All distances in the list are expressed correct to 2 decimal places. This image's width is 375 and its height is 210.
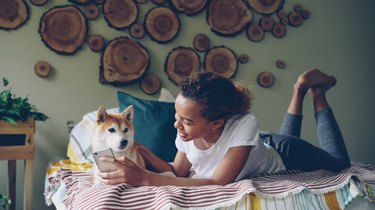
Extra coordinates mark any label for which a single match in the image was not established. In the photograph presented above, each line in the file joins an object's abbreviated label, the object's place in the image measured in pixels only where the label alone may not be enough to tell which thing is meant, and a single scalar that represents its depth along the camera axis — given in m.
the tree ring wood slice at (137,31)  2.22
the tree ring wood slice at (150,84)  2.23
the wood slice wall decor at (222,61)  2.37
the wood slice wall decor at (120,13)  2.18
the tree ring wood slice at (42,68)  2.05
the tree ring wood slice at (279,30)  2.49
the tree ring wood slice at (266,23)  2.47
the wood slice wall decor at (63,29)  2.06
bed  0.89
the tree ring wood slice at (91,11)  2.14
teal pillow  1.67
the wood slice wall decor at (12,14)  1.99
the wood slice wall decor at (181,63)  2.29
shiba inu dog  1.11
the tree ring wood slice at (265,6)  2.46
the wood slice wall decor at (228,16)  2.39
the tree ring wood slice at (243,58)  2.43
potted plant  1.65
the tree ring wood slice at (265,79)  2.47
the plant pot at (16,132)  1.66
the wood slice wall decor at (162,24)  2.25
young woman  1.10
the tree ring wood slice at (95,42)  2.14
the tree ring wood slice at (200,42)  2.35
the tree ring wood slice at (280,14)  2.50
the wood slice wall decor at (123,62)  2.16
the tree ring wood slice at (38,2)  2.05
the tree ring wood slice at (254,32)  2.45
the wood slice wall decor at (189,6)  2.31
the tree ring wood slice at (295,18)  2.52
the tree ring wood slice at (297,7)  2.53
